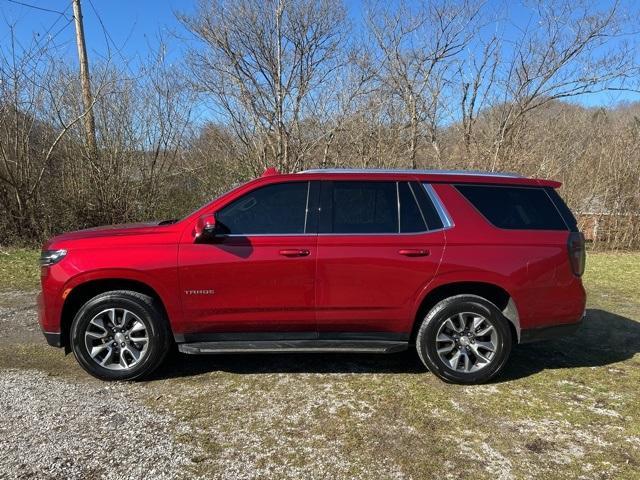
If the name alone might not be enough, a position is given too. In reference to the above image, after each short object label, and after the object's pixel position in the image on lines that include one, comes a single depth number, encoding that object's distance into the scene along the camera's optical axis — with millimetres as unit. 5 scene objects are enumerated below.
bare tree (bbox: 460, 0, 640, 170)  13211
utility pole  11141
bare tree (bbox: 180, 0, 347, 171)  12180
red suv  3959
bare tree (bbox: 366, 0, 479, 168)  13391
